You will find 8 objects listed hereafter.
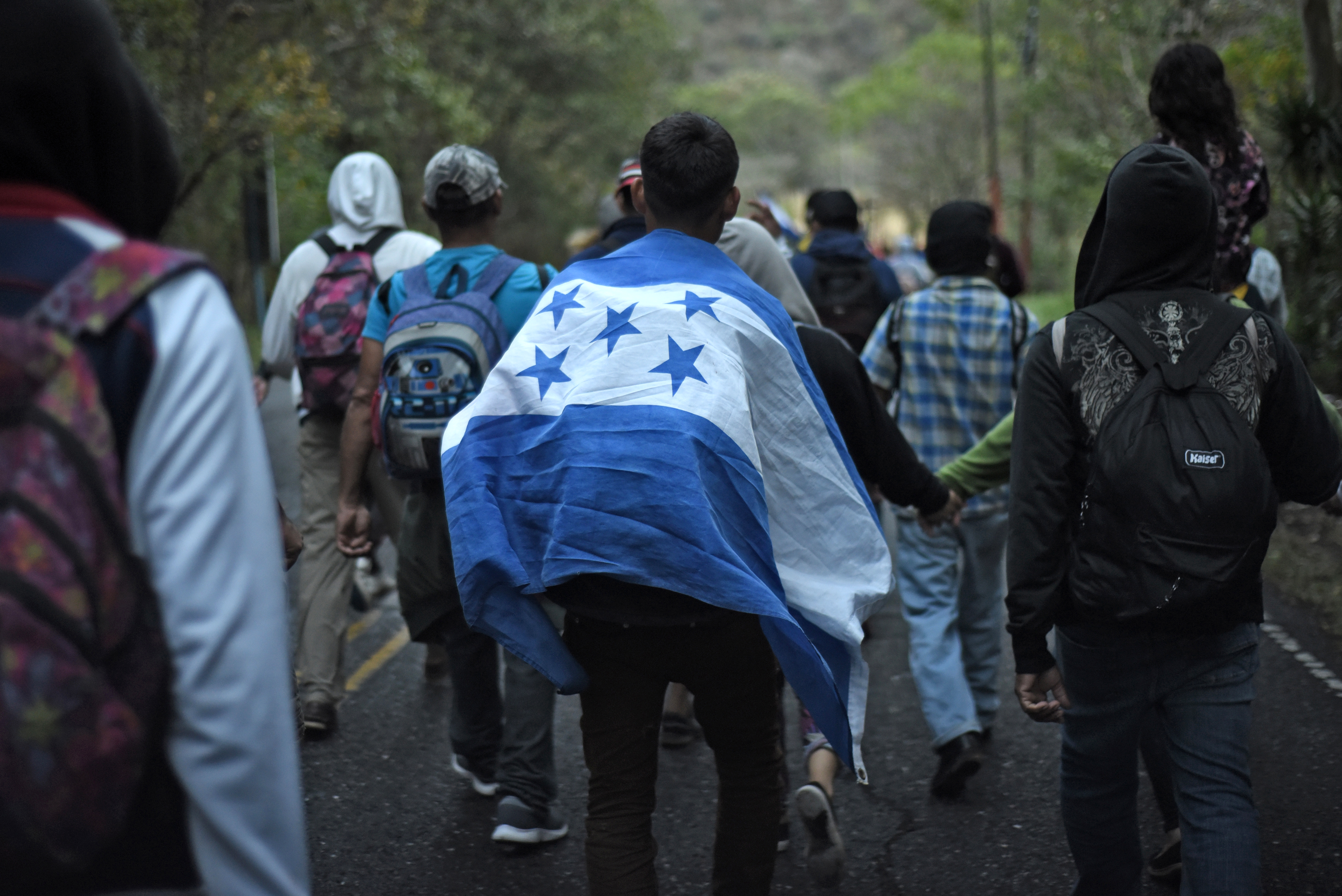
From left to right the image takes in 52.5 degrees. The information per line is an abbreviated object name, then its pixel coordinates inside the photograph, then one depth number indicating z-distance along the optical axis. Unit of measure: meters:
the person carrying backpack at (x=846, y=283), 6.08
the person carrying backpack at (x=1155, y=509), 2.59
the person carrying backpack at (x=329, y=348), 4.98
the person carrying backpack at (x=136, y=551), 1.39
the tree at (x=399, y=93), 15.26
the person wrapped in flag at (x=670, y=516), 2.58
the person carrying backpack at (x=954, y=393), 4.68
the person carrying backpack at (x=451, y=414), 3.96
